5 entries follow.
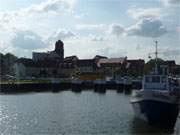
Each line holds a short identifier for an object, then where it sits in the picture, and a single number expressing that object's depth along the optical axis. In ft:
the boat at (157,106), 118.32
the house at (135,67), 496.06
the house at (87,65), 563.24
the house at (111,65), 506.15
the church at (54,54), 566.77
